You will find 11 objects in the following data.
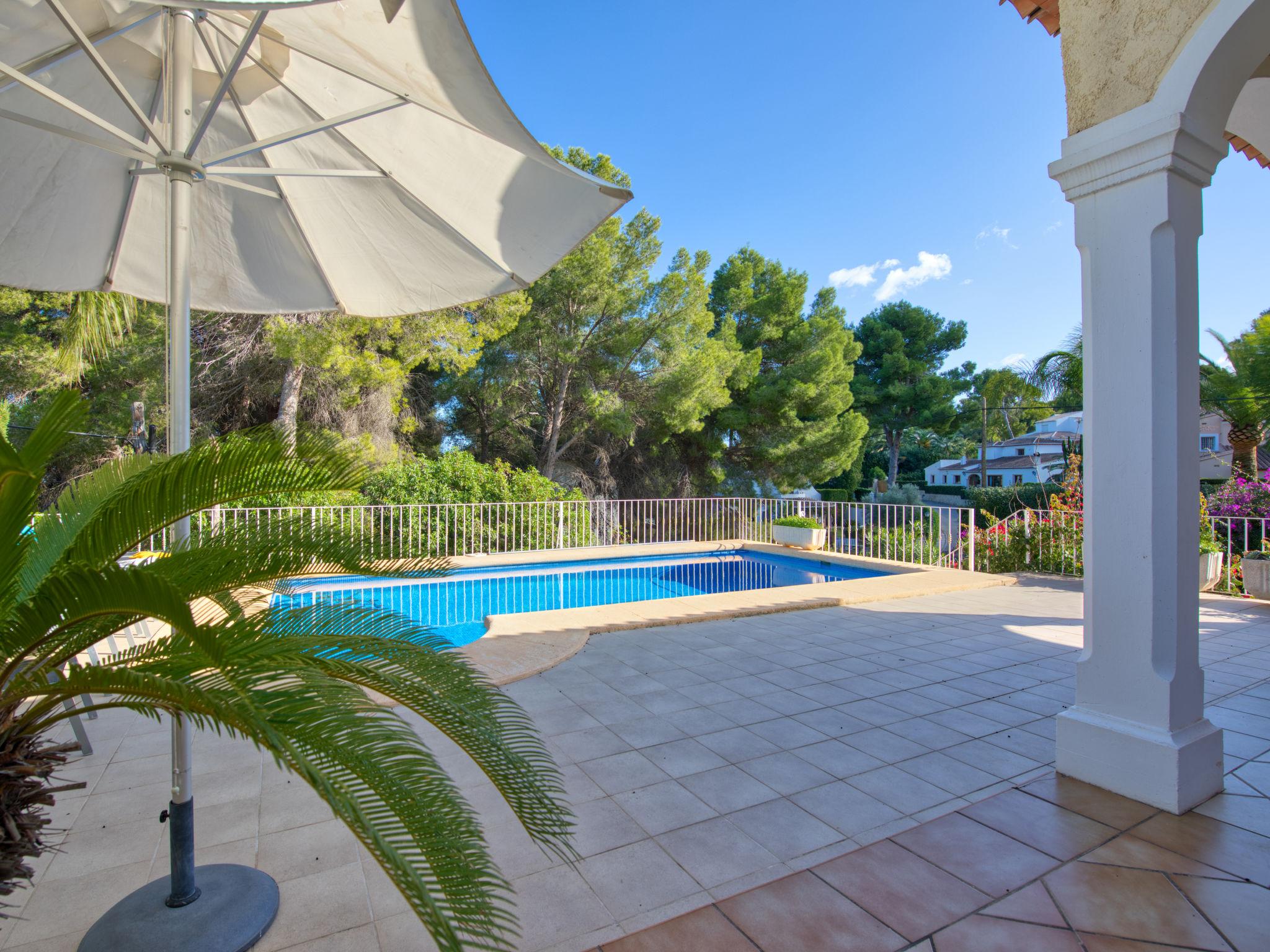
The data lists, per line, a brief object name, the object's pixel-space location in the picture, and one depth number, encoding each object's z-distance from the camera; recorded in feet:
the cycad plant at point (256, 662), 3.00
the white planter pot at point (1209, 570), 20.39
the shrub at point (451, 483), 31.27
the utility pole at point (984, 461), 77.53
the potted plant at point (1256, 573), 19.83
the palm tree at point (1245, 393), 31.42
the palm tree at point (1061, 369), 52.90
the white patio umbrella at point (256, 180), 5.85
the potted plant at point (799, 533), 32.24
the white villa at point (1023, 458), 99.25
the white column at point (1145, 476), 7.42
